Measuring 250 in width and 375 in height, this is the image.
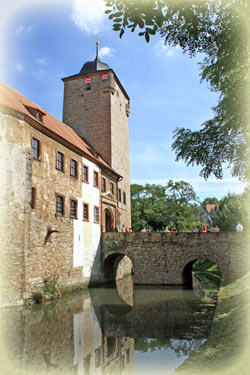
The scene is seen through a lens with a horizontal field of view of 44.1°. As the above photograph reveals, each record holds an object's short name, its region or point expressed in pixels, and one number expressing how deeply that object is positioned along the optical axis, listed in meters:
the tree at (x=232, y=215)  33.86
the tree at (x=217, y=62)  4.48
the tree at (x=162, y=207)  43.09
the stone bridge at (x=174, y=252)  20.06
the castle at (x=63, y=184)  13.21
